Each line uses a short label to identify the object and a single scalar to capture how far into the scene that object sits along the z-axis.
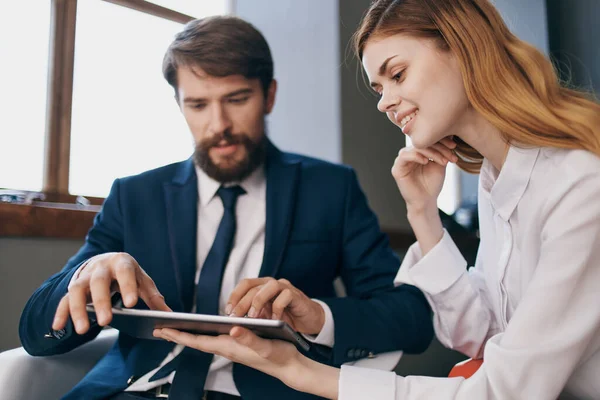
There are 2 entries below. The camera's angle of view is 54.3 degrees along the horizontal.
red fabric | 1.23
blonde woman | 0.91
